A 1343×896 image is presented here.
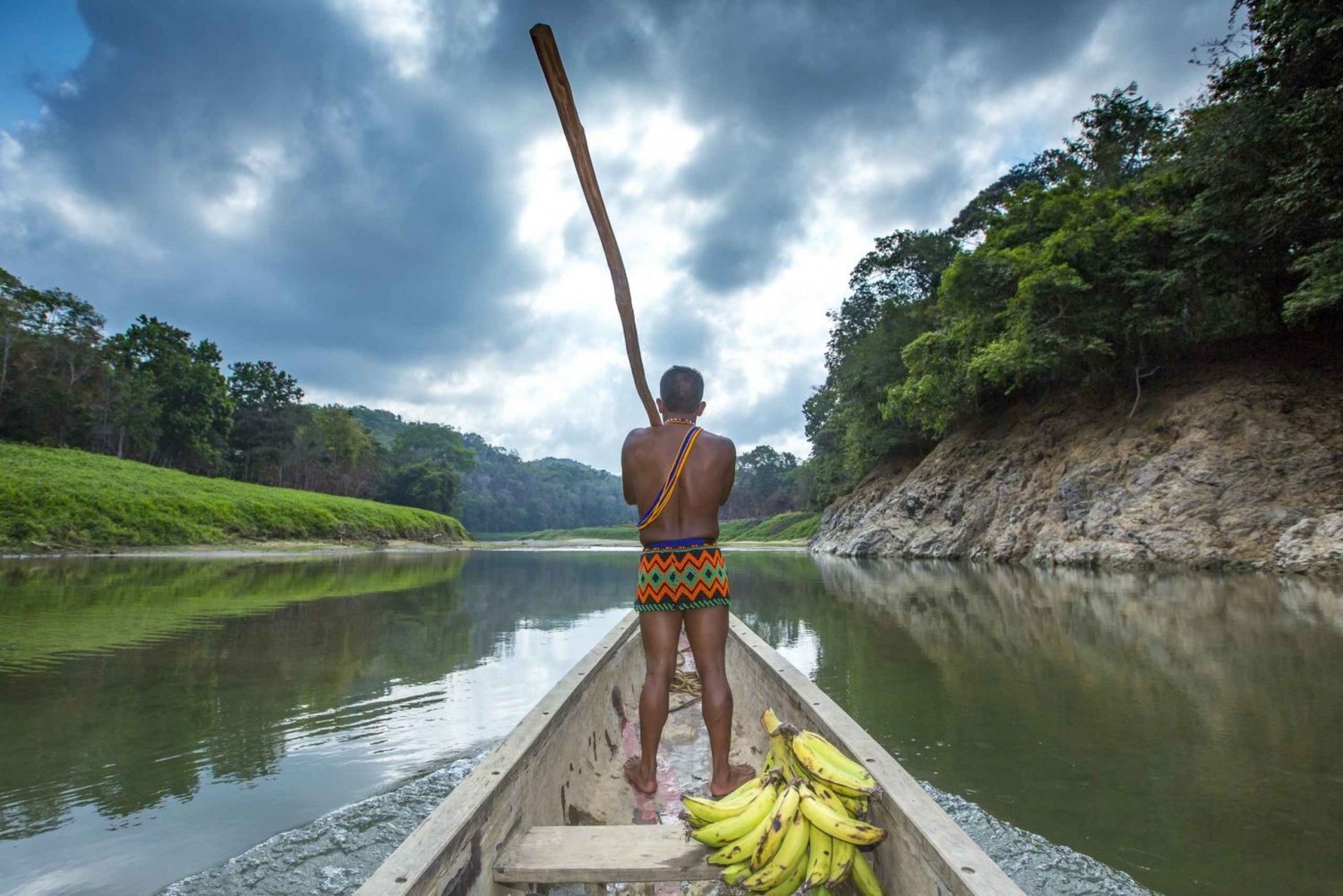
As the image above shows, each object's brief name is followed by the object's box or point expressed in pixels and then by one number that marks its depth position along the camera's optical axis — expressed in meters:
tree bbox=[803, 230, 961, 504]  33.25
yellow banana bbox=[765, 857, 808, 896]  1.89
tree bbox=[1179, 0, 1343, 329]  13.19
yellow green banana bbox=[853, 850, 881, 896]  1.88
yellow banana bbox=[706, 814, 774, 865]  1.87
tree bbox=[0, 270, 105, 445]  36.09
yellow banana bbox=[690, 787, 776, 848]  1.95
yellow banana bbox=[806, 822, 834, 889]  1.82
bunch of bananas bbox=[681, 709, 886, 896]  1.85
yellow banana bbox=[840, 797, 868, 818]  2.08
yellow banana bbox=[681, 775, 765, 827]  2.00
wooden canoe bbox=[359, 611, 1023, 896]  1.54
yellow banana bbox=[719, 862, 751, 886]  1.86
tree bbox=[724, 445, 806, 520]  90.31
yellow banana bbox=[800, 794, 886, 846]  1.82
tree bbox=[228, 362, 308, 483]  58.56
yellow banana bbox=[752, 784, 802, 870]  1.85
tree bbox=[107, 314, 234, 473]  48.22
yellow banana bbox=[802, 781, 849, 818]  2.04
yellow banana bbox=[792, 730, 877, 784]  2.17
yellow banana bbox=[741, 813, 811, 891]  1.84
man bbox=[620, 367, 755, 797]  2.90
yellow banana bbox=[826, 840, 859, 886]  1.83
